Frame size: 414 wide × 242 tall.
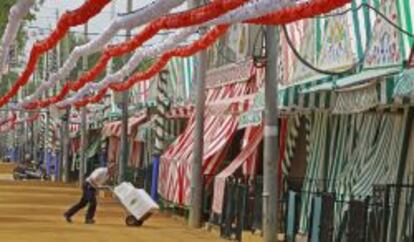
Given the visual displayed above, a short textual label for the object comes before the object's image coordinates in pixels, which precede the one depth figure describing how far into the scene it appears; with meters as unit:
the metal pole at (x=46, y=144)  71.39
